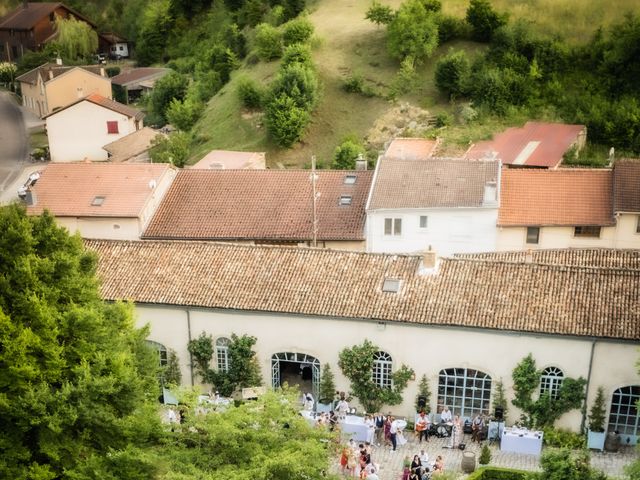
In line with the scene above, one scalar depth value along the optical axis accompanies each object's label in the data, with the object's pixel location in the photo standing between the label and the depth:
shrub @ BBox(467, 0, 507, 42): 68.23
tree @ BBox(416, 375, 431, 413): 31.64
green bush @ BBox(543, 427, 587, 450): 30.02
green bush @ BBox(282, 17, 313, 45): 71.69
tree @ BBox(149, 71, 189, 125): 83.31
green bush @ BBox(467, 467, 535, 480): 27.98
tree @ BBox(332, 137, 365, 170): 57.41
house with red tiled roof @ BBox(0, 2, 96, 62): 114.31
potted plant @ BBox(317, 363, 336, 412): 32.38
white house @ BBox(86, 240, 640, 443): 30.09
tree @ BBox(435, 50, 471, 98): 64.06
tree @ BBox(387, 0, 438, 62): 67.56
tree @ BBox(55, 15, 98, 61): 109.12
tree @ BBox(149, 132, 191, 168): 61.44
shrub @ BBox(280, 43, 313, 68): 67.12
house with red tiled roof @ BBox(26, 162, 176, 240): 44.94
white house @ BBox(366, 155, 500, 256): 43.25
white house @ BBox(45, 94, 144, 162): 70.19
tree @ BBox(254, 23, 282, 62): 73.75
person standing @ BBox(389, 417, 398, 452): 30.20
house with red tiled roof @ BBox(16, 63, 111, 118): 85.56
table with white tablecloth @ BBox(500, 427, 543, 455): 29.84
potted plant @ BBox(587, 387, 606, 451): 29.98
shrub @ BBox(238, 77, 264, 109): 68.19
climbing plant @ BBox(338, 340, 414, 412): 31.48
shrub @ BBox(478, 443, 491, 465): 28.86
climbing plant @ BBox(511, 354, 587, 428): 30.12
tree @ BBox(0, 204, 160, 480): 22.92
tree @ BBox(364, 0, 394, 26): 72.81
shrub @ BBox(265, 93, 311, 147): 61.97
